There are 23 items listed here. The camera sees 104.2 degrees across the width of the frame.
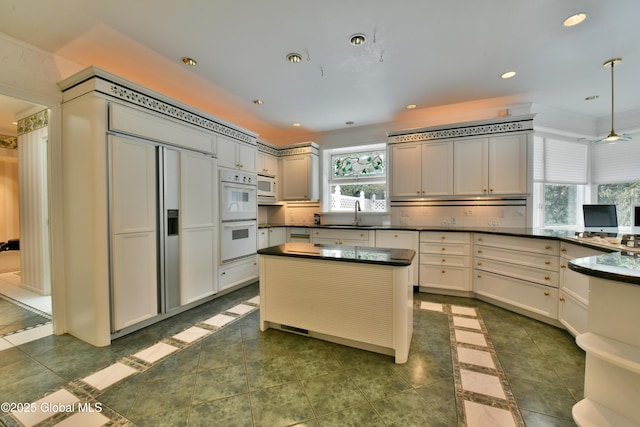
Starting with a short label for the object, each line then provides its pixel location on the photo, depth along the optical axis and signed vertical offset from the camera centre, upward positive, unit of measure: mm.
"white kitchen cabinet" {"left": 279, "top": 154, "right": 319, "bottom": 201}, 4770 +648
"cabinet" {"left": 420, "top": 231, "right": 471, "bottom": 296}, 3406 -749
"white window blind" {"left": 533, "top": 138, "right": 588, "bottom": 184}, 3992 +777
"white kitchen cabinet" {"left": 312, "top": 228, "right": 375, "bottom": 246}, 3990 -445
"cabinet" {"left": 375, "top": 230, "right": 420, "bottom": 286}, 3666 -461
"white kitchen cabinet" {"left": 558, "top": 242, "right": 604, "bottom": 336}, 2133 -780
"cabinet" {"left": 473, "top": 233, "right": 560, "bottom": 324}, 2592 -745
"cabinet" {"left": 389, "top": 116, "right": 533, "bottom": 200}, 3465 +745
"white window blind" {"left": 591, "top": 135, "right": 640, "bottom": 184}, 3812 +732
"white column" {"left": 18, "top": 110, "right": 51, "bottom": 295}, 3396 +111
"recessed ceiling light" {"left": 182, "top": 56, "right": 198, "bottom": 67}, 2495 +1531
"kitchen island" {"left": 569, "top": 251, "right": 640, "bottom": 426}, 1099 -632
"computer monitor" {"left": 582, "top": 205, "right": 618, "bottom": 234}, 3297 -131
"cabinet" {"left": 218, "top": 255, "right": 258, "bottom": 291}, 3409 -918
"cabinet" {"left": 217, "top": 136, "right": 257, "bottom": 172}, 3369 +813
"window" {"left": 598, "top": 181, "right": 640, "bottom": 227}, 3832 +172
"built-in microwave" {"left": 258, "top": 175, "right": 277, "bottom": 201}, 4520 +439
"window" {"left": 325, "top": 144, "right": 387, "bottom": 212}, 4676 +625
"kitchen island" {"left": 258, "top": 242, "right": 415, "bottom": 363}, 1938 -728
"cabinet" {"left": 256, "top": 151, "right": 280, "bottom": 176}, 4523 +878
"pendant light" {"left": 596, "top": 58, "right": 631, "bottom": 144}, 2517 +797
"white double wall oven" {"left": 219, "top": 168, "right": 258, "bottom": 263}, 3393 -59
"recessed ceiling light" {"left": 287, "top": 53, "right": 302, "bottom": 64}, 2453 +1527
